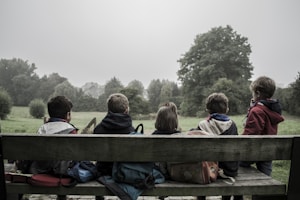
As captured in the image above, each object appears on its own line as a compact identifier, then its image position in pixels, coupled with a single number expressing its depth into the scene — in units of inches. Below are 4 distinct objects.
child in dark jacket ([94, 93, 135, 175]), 73.0
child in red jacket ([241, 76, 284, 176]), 80.7
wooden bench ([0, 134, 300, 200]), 58.2
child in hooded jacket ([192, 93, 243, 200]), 70.8
